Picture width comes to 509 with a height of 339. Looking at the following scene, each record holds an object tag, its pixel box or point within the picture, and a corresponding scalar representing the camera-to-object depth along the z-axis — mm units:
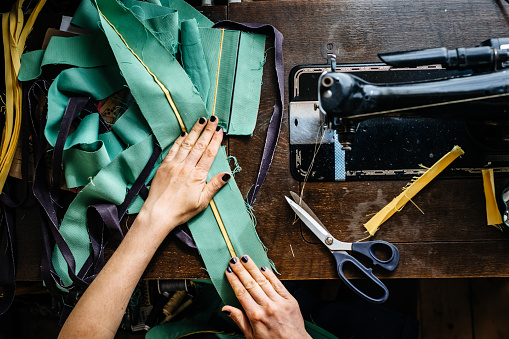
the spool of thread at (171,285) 1057
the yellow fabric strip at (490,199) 934
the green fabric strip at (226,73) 970
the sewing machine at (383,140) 910
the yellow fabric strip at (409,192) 940
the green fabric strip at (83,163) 926
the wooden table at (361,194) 945
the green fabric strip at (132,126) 953
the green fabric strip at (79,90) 935
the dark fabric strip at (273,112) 967
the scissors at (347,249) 930
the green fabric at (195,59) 958
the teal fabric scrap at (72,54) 973
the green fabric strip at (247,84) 973
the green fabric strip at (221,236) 946
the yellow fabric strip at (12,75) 985
